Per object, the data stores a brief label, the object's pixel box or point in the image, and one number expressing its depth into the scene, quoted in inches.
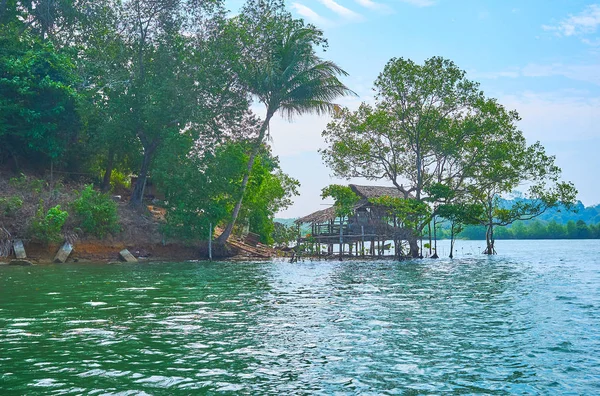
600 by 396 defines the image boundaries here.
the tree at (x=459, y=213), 1454.2
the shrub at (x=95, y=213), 1108.5
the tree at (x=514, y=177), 1498.5
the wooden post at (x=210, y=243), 1246.6
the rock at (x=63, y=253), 1039.6
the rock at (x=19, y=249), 1005.2
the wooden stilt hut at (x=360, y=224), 1395.2
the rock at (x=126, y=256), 1127.6
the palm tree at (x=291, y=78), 1317.7
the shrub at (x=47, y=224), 1031.6
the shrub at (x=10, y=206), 1052.5
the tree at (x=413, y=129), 1439.5
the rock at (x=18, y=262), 944.3
